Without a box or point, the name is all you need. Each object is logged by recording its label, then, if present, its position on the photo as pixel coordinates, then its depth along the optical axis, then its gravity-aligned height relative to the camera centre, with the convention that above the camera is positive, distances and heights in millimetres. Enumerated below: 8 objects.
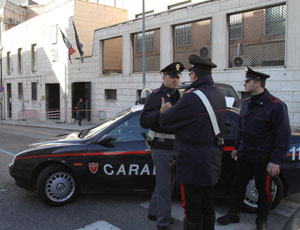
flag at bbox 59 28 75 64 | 21812 +4070
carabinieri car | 4156 -935
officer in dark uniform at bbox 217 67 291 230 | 3160 -442
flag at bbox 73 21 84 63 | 20672 +3682
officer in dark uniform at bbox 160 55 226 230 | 2627 -365
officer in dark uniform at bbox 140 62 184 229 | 3344 -445
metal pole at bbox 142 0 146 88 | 15781 +2123
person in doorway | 20516 -687
